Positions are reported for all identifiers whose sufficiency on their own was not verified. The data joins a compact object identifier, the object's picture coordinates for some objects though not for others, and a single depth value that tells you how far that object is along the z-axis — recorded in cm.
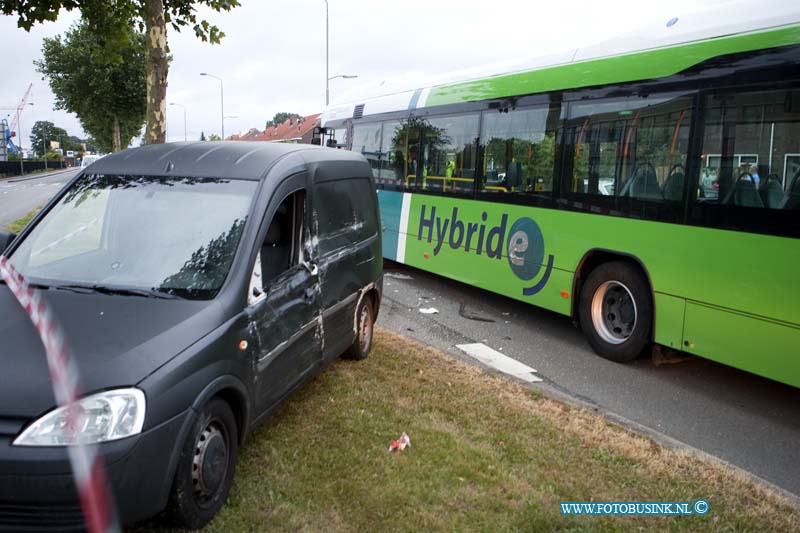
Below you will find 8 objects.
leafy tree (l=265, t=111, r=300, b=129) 15625
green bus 538
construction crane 7726
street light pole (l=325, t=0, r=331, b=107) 3734
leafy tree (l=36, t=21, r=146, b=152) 3325
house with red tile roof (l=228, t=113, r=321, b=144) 7188
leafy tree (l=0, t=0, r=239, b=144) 798
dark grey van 282
